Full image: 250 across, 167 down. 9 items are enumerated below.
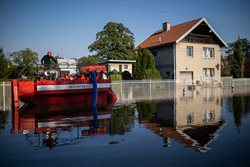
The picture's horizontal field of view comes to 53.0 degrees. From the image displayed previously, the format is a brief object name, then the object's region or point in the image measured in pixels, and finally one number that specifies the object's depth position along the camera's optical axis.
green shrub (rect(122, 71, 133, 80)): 32.98
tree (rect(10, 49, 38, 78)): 63.60
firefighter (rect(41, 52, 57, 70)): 15.02
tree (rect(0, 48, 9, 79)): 31.06
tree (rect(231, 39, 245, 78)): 40.78
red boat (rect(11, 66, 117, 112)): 13.63
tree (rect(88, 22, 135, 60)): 57.75
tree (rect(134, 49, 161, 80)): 28.08
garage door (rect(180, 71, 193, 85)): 34.41
